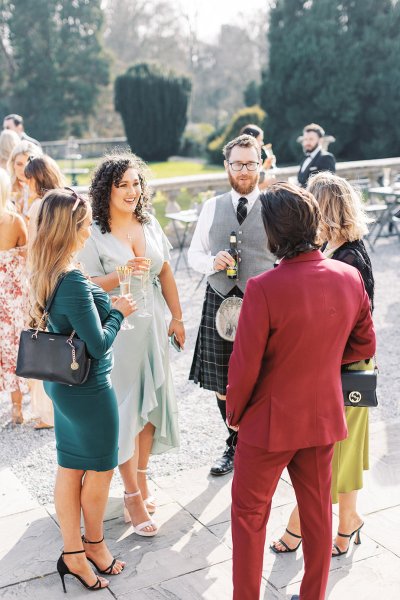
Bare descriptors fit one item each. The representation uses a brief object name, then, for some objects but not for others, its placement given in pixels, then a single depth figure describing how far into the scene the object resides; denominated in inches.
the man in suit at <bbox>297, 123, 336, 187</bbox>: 330.6
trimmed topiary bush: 1057.5
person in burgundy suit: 92.5
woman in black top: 122.4
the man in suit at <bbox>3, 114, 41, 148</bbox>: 360.2
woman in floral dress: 191.8
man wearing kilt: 148.0
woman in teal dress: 107.6
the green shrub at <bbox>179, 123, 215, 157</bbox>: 1138.0
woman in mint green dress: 133.4
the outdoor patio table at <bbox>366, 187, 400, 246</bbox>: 420.5
